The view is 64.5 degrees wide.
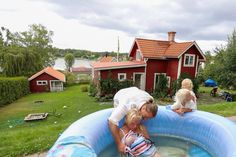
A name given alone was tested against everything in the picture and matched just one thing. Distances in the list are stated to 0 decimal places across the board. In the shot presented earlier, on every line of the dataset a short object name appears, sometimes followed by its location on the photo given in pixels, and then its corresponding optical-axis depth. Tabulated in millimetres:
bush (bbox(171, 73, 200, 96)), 14367
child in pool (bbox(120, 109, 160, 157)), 3197
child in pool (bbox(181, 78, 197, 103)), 4476
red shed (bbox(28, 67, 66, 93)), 24016
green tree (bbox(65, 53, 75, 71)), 51312
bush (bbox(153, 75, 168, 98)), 15258
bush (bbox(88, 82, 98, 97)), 17069
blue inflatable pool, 2439
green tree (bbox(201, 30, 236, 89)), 13711
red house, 14906
